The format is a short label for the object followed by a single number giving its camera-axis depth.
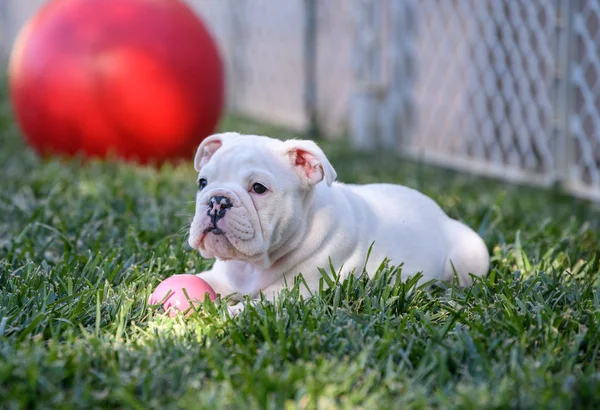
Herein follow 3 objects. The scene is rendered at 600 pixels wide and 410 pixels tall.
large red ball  5.13
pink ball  2.52
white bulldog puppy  2.52
